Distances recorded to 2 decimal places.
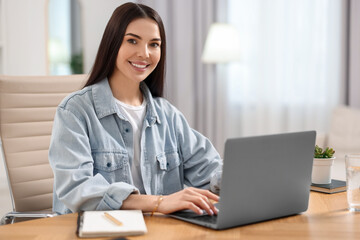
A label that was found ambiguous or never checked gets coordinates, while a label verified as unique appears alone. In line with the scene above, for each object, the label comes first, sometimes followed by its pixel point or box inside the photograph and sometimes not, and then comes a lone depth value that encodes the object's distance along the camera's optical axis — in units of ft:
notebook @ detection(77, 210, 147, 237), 5.16
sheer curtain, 14.52
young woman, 6.20
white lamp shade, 14.99
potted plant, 6.51
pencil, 5.29
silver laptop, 5.25
